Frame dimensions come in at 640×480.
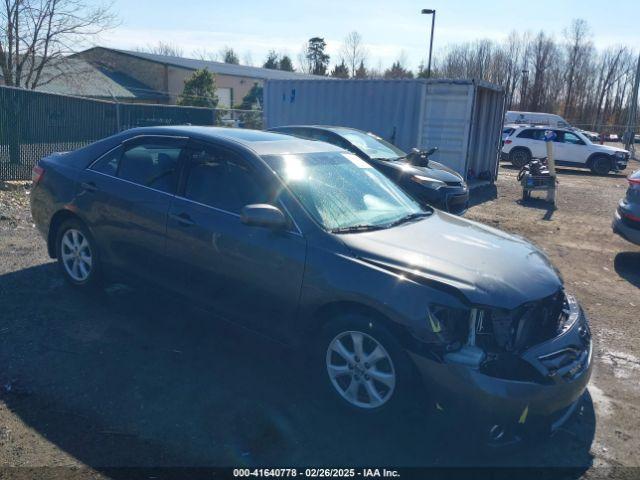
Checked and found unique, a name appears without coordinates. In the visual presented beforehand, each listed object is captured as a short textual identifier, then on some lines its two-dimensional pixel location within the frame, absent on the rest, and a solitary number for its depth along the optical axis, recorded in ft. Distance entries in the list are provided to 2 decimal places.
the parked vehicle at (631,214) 23.72
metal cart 42.34
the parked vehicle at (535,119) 119.44
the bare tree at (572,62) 199.00
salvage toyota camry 10.27
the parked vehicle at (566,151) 69.62
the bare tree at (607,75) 209.36
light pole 104.17
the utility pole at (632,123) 102.16
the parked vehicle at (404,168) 31.24
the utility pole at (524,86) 197.83
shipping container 44.62
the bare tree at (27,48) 54.80
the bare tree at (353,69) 233.70
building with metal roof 129.18
